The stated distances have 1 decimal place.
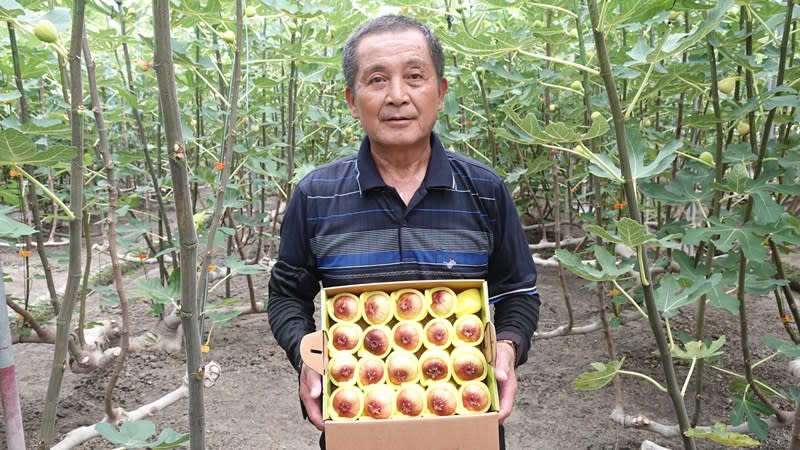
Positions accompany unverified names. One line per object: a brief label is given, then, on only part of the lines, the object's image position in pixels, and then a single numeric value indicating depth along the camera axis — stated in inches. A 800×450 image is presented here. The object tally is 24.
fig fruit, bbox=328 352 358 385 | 43.1
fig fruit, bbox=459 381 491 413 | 42.1
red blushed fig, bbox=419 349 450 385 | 43.3
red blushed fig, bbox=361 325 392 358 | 44.5
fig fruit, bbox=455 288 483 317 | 45.6
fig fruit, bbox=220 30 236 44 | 78.6
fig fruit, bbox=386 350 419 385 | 43.2
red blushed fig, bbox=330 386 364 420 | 41.6
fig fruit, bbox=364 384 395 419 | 41.5
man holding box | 51.5
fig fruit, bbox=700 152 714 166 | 72.9
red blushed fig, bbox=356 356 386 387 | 43.2
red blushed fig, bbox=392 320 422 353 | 44.7
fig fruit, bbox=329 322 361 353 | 44.6
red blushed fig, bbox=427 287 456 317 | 45.5
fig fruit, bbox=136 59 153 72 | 75.5
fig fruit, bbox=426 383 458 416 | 41.5
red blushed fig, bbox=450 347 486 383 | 43.2
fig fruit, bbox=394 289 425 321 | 45.7
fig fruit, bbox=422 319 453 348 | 44.7
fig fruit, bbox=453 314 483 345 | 44.8
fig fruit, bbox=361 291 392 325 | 45.7
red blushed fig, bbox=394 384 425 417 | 41.7
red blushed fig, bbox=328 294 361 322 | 45.8
